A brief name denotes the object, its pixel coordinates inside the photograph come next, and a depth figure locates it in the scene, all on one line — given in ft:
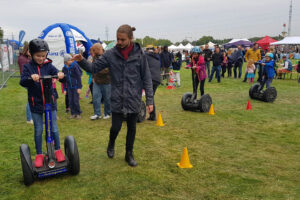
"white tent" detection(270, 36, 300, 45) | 94.73
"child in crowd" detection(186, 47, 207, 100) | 27.55
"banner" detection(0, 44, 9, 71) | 46.57
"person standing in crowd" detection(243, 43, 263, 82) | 50.47
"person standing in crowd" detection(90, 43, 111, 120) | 22.97
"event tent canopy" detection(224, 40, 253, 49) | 124.83
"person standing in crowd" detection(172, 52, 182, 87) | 45.88
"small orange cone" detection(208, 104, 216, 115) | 27.36
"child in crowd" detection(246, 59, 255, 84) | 50.96
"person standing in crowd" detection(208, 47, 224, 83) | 53.72
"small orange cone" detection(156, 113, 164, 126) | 23.23
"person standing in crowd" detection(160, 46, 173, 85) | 50.97
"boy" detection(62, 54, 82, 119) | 24.91
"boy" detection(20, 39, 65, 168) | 12.01
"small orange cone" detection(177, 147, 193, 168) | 14.43
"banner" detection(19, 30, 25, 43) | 65.77
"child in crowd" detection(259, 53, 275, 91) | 33.37
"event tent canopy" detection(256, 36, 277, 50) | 106.07
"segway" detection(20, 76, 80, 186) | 11.85
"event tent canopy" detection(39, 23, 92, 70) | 40.93
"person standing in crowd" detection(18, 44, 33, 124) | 22.67
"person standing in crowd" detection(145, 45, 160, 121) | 21.75
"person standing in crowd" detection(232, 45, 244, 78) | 58.34
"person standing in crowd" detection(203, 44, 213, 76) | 51.57
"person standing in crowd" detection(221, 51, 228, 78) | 62.34
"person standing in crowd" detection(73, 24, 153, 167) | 13.08
